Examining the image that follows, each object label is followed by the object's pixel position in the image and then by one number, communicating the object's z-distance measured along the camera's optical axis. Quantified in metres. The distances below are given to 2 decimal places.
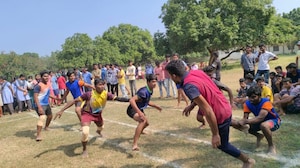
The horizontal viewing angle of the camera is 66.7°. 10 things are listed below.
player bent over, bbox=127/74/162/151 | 4.77
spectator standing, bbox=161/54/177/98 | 10.43
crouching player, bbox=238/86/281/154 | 4.04
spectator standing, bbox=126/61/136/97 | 11.73
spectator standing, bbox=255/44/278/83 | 8.32
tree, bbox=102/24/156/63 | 54.24
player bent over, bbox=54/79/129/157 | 5.05
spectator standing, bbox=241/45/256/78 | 8.86
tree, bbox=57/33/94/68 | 47.87
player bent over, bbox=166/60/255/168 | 2.83
